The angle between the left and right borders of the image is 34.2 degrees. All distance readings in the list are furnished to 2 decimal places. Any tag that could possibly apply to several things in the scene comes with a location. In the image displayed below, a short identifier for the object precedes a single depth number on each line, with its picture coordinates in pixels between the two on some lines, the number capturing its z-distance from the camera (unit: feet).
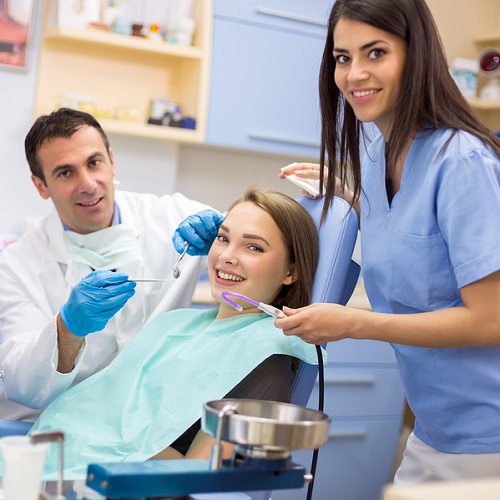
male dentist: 6.82
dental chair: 5.69
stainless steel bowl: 3.55
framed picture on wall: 9.92
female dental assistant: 4.63
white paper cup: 3.46
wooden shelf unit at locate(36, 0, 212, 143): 10.15
